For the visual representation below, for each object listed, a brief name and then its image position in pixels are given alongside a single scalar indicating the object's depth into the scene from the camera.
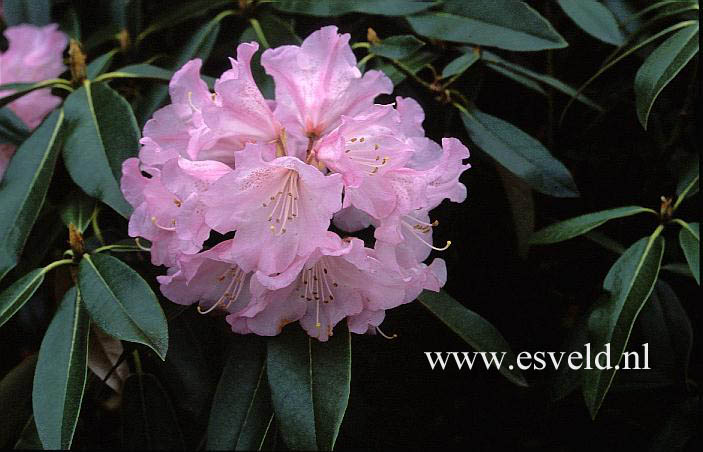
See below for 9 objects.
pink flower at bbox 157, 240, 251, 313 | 0.51
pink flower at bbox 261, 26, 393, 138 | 0.51
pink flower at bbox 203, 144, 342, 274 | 0.47
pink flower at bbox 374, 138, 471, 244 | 0.49
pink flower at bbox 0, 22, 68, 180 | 0.63
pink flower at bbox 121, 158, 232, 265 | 0.49
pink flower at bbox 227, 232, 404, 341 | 0.49
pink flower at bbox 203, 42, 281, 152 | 0.49
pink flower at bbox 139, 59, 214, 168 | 0.51
